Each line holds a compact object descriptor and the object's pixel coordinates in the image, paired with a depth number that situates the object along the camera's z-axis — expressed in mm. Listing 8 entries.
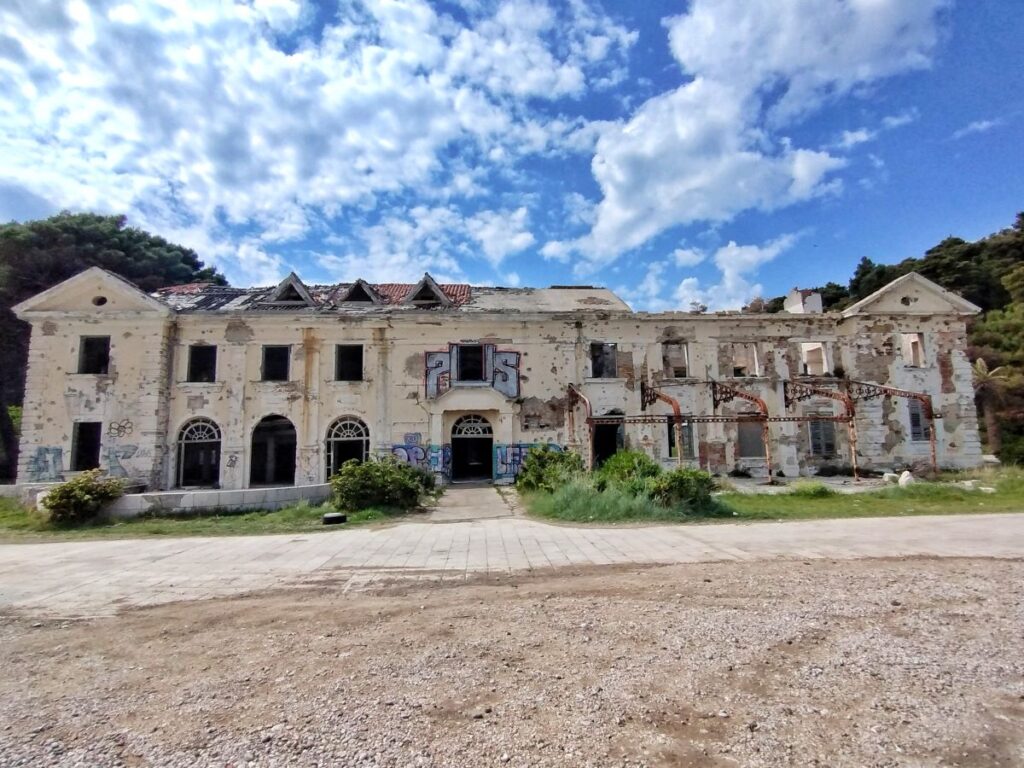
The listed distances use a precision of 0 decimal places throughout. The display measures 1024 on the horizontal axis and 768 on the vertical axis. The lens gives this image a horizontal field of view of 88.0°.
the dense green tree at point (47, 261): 27344
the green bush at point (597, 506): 12164
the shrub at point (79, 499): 12609
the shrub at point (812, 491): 15684
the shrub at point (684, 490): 12750
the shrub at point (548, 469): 15789
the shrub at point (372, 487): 13680
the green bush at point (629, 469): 14107
